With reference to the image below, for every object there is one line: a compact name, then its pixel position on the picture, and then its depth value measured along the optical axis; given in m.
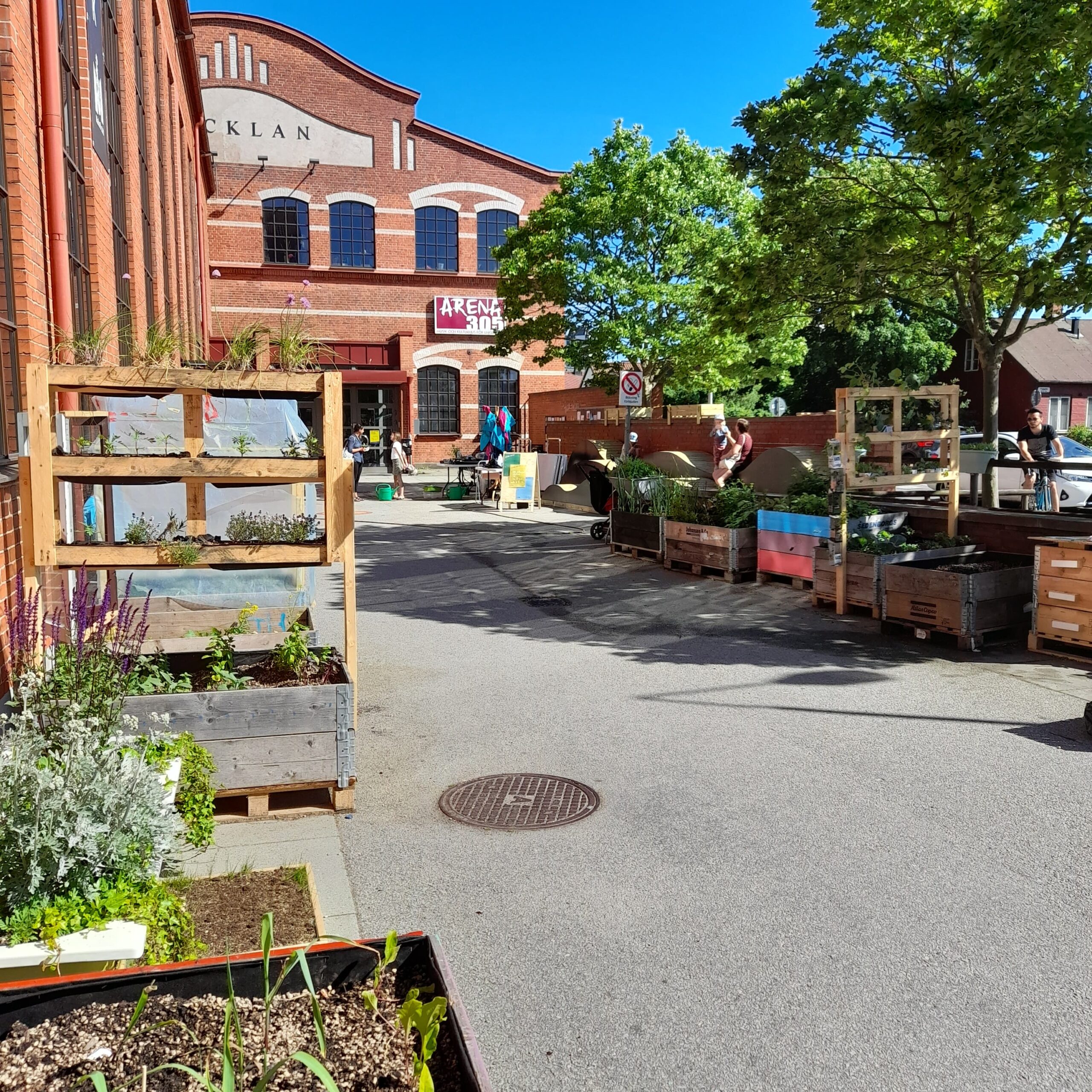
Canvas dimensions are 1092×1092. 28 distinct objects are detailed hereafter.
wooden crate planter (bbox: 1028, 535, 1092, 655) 8.16
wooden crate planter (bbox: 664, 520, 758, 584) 12.36
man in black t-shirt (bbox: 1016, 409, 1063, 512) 14.59
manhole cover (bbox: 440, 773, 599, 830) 5.18
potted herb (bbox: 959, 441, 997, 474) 11.94
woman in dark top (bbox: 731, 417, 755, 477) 16.08
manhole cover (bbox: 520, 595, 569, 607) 11.59
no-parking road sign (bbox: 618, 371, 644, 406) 16.67
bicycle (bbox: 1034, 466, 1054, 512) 13.41
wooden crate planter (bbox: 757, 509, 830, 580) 11.38
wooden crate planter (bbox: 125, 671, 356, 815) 5.02
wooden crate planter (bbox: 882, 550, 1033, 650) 8.80
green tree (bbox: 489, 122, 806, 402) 23.44
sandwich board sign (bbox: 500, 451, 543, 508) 22.89
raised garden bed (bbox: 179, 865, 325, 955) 3.78
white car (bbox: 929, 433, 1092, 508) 17.91
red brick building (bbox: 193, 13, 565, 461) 36.31
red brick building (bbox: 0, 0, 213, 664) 5.94
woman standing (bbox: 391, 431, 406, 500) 24.89
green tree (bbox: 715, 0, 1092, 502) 9.40
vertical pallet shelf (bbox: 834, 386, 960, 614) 10.29
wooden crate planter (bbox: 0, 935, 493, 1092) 2.25
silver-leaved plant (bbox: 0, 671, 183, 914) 3.01
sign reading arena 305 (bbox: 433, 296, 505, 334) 38.69
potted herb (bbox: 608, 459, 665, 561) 14.06
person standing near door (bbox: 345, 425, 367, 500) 22.14
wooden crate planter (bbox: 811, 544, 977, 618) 9.87
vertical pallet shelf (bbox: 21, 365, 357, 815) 5.06
